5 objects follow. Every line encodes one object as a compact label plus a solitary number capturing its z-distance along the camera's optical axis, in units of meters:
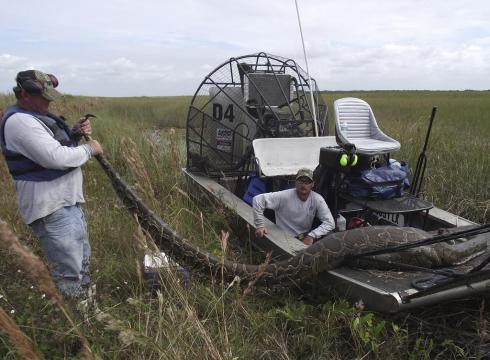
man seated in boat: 4.58
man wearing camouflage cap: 3.06
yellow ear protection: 4.59
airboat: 3.18
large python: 3.46
